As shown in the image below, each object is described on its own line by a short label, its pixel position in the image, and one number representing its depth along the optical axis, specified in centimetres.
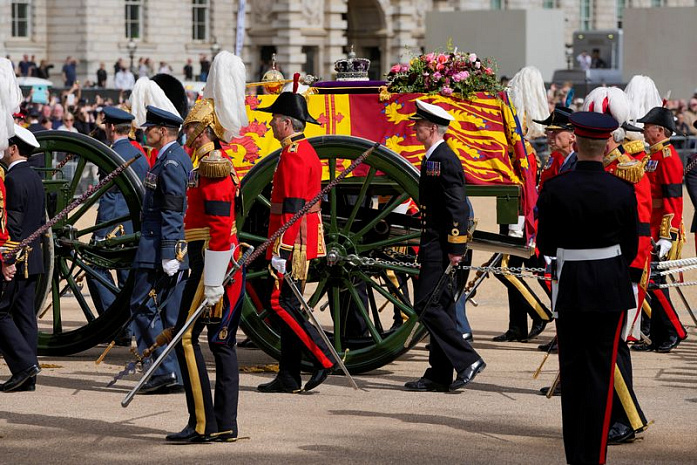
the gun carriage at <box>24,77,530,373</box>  1666
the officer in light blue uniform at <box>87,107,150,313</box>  1903
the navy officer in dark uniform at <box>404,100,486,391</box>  1562
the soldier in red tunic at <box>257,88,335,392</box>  1549
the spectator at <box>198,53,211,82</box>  7042
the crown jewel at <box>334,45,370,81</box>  1844
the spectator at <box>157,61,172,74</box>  6796
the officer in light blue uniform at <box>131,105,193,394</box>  1552
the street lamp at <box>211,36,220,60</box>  7462
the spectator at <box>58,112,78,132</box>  4228
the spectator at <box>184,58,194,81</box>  7069
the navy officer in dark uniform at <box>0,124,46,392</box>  1550
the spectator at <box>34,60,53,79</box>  6394
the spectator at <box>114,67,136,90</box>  6319
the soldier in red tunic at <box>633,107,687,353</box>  1916
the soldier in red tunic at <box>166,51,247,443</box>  1323
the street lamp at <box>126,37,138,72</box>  7050
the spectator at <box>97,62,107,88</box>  6594
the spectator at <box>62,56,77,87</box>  6519
